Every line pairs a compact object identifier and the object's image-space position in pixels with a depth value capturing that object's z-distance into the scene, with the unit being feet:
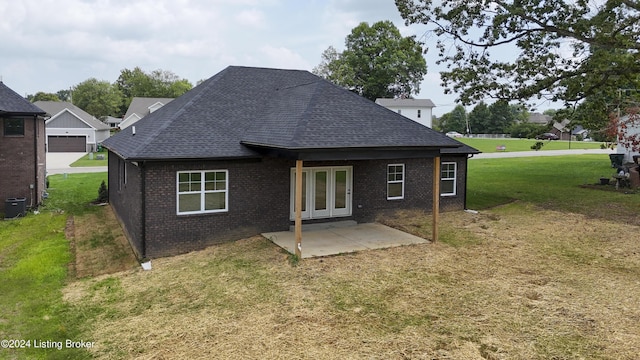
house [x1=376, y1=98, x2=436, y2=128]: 232.32
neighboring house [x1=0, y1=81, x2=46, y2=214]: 60.39
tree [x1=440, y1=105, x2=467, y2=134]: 297.94
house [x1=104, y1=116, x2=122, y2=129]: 241.14
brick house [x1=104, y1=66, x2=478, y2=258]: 40.40
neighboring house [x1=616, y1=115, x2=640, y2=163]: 96.45
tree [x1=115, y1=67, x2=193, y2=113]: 306.35
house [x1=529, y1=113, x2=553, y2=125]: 355.77
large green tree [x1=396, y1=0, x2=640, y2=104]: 55.21
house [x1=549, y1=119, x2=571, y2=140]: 274.95
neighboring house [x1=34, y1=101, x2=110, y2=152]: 159.33
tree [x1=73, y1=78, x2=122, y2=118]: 279.90
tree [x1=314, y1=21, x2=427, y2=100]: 247.70
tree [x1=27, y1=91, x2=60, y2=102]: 313.73
